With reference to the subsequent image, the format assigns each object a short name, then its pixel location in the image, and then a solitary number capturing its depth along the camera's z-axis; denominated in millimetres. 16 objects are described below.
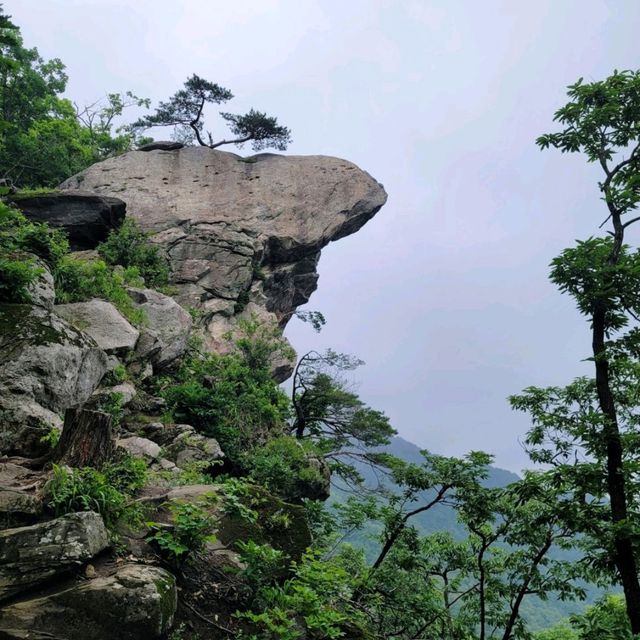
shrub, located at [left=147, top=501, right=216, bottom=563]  5027
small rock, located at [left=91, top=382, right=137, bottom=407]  10705
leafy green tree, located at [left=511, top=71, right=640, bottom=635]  6695
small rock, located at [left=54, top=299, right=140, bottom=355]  12188
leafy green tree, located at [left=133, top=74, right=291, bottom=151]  28734
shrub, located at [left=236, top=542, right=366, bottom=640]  4571
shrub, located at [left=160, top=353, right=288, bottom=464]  13552
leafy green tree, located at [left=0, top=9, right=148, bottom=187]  25562
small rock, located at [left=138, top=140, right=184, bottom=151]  28406
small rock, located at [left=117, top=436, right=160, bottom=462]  9742
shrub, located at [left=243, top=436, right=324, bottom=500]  12688
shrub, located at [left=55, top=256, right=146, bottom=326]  13219
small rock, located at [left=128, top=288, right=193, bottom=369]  14227
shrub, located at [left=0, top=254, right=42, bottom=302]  8875
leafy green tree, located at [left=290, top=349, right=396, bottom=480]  19109
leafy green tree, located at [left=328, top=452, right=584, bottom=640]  10039
